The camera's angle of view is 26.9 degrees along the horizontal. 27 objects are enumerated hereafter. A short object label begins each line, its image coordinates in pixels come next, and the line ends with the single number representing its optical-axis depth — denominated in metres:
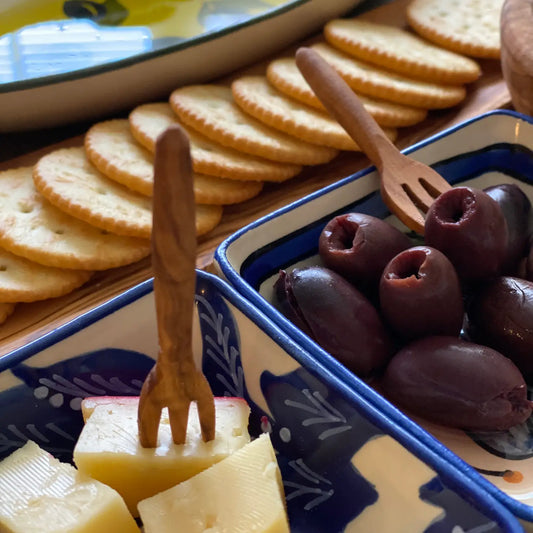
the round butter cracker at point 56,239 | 0.23
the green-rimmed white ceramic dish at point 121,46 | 0.27
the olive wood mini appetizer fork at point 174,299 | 0.14
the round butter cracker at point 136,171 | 0.25
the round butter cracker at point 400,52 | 0.28
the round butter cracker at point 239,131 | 0.25
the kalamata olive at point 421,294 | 0.19
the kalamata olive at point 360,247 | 0.20
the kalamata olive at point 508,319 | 0.19
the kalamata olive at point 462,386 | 0.18
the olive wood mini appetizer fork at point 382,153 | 0.22
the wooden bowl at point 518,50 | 0.24
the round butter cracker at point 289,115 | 0.25
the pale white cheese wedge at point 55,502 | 0.16
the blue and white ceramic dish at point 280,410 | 0.16
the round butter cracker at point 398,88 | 0.27
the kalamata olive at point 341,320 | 0.19
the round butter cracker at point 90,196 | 0.23
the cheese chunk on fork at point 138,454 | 0.17
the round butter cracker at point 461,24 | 0.29
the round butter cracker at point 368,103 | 0.26
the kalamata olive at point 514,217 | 0.21
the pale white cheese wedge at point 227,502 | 0.16
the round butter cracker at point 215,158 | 0.25
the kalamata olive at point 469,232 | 0.19
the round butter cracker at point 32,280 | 0.22
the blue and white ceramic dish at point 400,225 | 0.18
